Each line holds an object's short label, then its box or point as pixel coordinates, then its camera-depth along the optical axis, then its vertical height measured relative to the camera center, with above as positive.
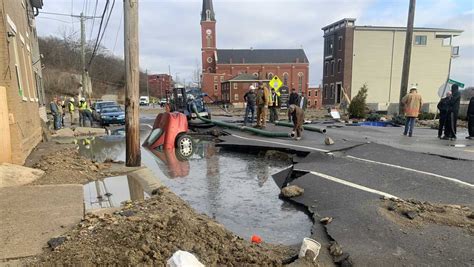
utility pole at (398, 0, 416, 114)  18.70 +2.01
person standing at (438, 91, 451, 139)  11.98 -0.91
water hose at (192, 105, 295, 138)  11.99 -1.71
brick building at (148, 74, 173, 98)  114.17 +0.48
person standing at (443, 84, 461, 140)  11.64 -0.91
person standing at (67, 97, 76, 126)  23.62 -1.42
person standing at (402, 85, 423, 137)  12.14 -0.75
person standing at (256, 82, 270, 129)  14.15 -0.72
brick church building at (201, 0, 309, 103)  90.62 +5.61
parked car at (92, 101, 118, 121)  26.05 -1.77
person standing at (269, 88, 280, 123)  17.81 -1.11
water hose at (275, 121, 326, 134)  12.69 -1.63
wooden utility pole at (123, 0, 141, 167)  7.65 +0.03
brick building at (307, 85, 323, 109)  79.98 -2.42
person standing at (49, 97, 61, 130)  19.06 -1.61
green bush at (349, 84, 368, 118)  21.45 -1.36
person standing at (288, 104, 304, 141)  11.30 -1.10
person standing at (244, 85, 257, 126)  15.84 -0.67
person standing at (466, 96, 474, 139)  11.98 -1.19
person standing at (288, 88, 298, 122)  17.22 -0.64
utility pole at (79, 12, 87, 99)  35.92 +3.82
